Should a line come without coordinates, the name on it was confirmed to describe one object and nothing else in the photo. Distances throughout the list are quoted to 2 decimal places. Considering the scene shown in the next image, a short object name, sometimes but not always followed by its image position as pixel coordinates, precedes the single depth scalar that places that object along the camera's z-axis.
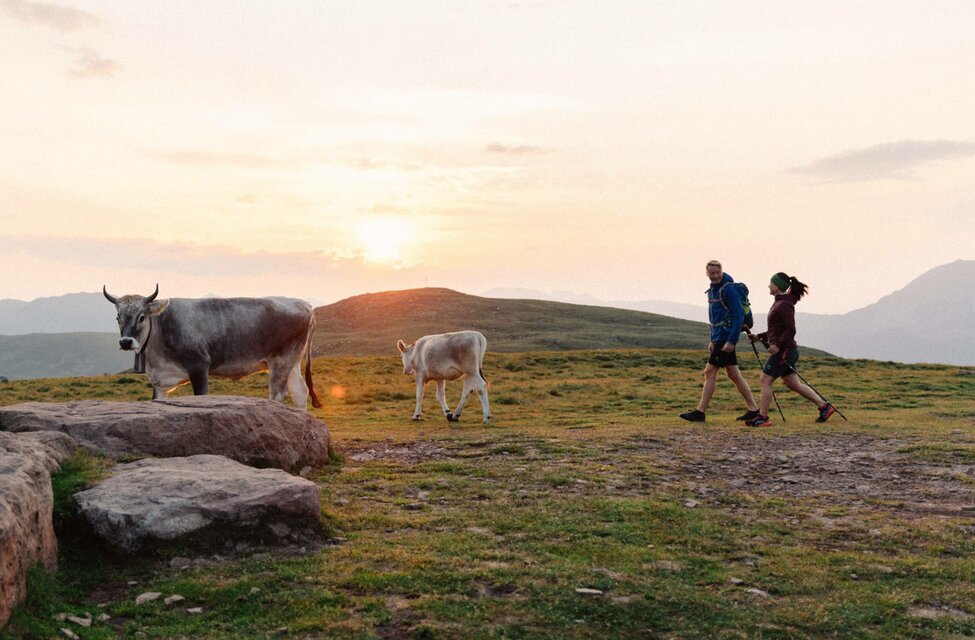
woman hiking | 17.25
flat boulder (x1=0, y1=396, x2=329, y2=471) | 9.67
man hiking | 17.06
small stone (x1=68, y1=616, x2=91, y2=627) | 5.84
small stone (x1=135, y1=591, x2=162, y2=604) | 6.33
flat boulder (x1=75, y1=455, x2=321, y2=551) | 7.24
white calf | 19.28
